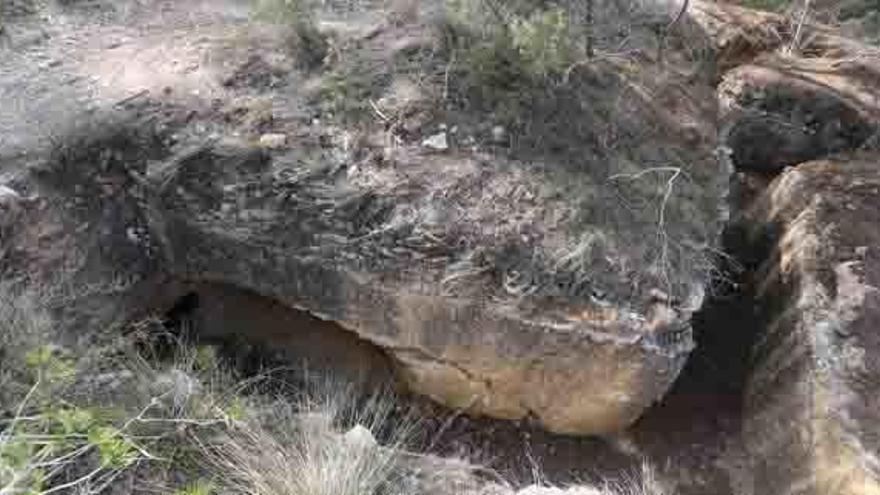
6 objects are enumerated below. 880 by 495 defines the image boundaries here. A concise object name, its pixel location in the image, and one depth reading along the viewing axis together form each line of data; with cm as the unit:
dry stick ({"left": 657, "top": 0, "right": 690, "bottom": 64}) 429
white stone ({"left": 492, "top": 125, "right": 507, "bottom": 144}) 334
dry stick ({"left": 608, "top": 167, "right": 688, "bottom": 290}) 311
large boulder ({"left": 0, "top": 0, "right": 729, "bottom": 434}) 301
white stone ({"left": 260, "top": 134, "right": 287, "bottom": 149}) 324
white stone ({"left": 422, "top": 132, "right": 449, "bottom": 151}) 329
